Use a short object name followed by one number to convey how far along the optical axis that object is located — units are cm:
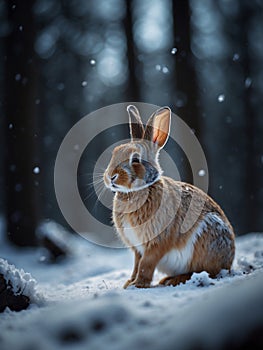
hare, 340
